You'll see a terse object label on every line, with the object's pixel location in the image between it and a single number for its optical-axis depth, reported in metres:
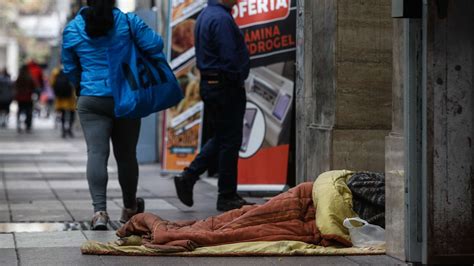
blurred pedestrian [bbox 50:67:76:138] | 26.14
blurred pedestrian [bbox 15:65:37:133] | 28.23
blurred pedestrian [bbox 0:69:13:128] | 31.42
